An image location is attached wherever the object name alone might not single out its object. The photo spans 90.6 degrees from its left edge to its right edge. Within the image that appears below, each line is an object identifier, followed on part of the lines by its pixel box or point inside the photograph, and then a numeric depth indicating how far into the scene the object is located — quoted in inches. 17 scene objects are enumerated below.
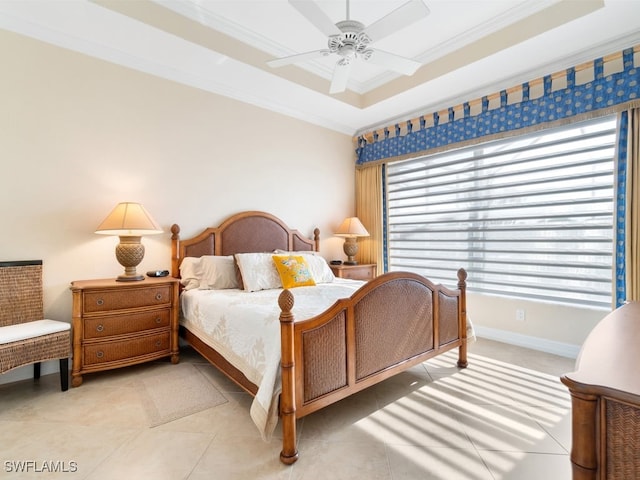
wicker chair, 82.7
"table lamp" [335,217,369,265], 171.8
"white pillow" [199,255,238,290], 119.6
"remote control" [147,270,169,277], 116.2
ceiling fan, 76.0
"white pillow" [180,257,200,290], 121.0
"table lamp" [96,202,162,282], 102.6
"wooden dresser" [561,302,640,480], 27.8
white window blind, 114.2
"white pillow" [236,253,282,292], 117.0
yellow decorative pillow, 121.0
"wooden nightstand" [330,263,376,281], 166.2
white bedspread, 64.9
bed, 65.0
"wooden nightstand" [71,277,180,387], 95.3
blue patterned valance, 105.7
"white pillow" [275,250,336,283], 134.1
